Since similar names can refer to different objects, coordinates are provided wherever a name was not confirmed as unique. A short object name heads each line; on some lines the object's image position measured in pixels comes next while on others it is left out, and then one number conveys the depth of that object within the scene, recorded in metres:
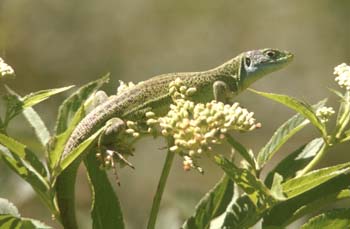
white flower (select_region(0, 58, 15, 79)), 4.47
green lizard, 5.61
